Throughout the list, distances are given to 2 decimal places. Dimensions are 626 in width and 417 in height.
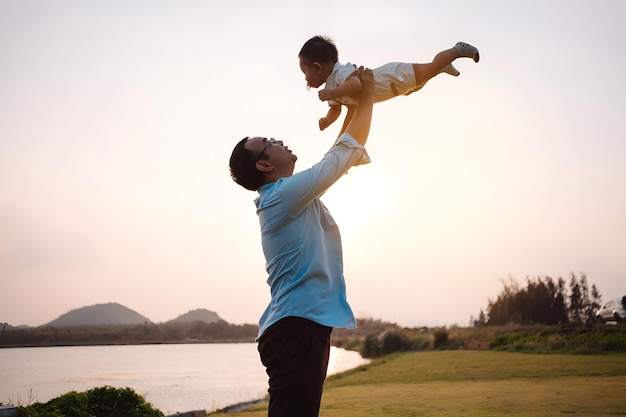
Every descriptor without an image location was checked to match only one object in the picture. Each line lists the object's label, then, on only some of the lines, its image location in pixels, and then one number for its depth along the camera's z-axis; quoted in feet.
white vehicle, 82.99
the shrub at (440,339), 106.11
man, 7.54
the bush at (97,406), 25.11
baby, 11.57
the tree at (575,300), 122.21
